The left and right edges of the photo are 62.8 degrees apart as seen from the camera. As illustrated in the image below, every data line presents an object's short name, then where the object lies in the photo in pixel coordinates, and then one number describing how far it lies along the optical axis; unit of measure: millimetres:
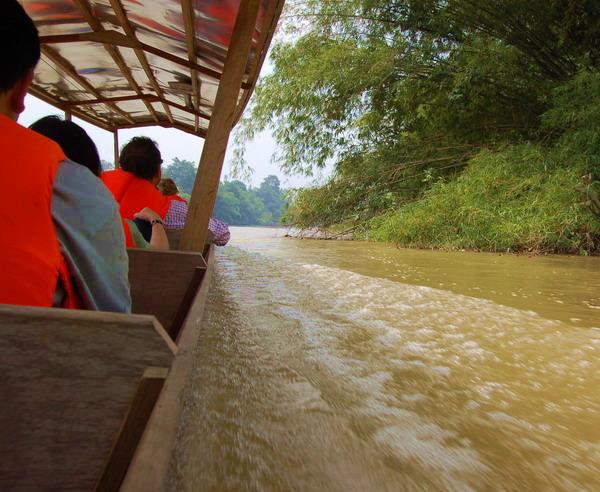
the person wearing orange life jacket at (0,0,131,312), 795
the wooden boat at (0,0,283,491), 593
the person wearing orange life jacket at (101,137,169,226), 2537
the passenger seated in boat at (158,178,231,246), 3369
